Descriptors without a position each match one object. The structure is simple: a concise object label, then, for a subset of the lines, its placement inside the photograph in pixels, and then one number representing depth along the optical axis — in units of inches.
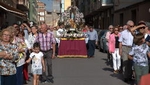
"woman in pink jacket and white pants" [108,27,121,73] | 519.5
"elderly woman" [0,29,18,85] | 261.3
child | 365.1
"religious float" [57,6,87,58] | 789.6
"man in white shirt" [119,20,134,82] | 439.8
